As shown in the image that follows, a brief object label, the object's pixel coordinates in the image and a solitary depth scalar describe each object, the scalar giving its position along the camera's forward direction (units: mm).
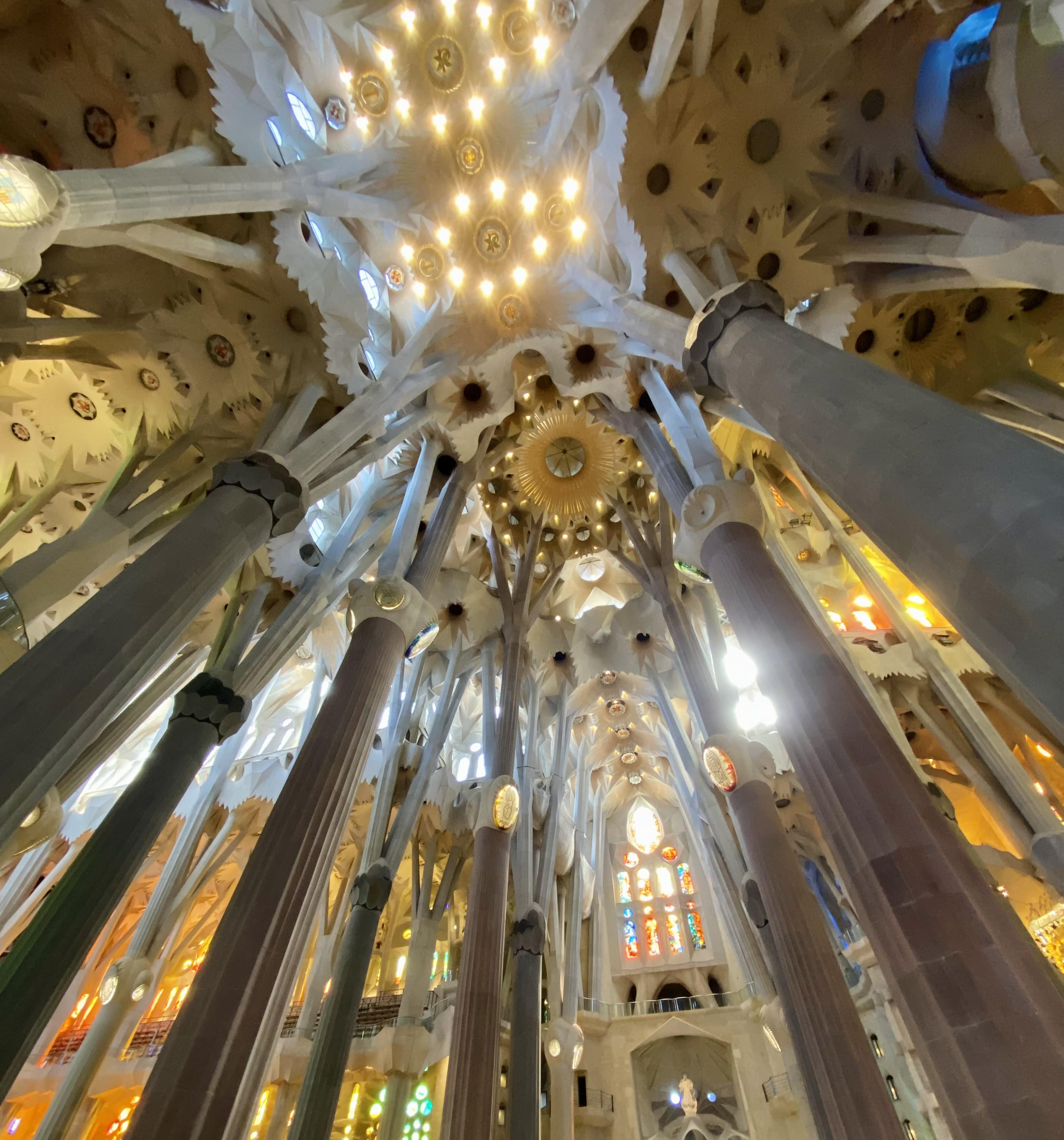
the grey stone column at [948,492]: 2293
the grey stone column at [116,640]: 3512
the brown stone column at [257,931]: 4117
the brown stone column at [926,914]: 2896
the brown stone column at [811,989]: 5391
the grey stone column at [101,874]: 5625
